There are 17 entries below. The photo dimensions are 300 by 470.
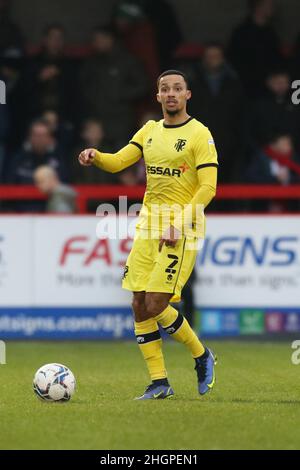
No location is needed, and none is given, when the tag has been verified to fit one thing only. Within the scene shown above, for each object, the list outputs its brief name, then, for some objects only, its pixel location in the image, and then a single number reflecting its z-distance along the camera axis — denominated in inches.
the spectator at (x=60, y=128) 631.8
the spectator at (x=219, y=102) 633.0
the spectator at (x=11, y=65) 659.4
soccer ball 365.4
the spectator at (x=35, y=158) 613.3
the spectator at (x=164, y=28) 687.1
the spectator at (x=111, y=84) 649.0
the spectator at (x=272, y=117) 637.9
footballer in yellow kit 372.5
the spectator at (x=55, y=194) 595.5
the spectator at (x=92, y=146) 623.5
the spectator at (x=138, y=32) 671.8
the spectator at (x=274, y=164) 627.8
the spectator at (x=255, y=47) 672.4
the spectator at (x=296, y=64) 675.4
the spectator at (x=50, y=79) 655.1
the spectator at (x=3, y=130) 650.2
